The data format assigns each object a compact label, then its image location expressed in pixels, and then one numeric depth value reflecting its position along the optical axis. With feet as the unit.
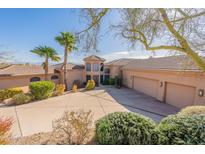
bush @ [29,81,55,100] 40.63
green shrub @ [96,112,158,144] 12.64
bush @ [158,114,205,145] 12.44
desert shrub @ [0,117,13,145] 13.01
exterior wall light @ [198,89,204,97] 27.81
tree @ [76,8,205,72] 16.71
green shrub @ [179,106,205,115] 16.91
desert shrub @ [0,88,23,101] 40.83
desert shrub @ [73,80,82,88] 75.90
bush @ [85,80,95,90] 62.23
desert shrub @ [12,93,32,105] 36.47
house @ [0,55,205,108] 30.58
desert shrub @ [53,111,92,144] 14.40
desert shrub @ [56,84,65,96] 48.46
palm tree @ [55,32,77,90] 59.36
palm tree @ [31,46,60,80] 56.24
